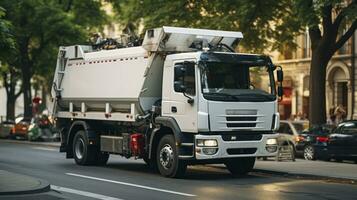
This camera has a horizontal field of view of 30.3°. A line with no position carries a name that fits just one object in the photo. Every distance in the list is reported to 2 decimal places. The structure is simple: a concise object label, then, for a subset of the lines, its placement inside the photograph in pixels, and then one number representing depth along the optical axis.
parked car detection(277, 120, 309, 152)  25.31
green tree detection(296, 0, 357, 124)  27.00
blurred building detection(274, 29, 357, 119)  43.22
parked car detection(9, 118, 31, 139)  41.03
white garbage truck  15.69
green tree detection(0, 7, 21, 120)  45.59
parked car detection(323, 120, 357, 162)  22.47
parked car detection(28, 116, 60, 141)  39.16
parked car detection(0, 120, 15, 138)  42.65
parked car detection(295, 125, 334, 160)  23.69
